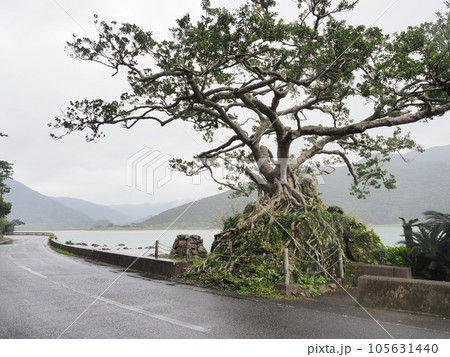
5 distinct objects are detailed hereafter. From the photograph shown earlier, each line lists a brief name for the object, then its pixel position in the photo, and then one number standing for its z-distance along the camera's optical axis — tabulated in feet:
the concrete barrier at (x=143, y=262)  34.22
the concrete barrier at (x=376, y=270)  26.19
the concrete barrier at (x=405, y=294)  19.24
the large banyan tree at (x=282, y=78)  27.61
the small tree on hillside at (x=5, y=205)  134.00
